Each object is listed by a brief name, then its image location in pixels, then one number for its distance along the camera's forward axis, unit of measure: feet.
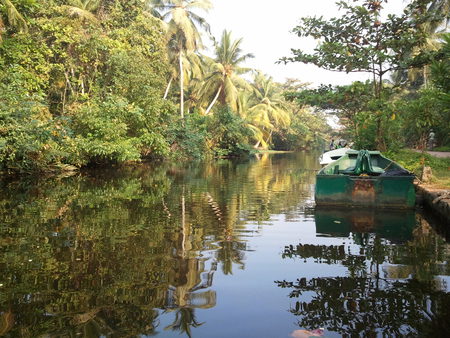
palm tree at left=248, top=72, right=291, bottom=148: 148.97
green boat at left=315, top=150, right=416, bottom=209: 29.22
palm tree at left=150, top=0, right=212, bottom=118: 96.63
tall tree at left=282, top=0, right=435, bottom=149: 48.57
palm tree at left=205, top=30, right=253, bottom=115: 120.06
